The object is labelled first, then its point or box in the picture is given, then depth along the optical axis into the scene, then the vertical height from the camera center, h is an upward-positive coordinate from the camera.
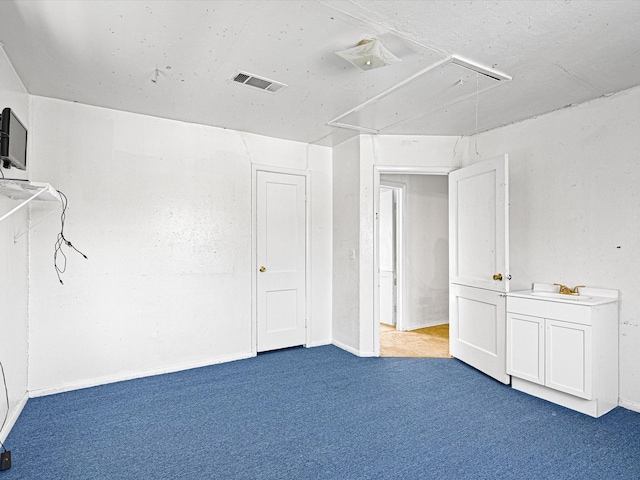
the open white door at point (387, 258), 5.95 -0.25
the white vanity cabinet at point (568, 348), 2.85 -0.84
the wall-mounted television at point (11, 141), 2.08 +0.58
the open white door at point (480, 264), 3.52 -0.22
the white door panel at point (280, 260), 4.43 -0.22
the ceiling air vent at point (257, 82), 2.90 +1.25
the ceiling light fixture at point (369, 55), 2.32 +1.16
